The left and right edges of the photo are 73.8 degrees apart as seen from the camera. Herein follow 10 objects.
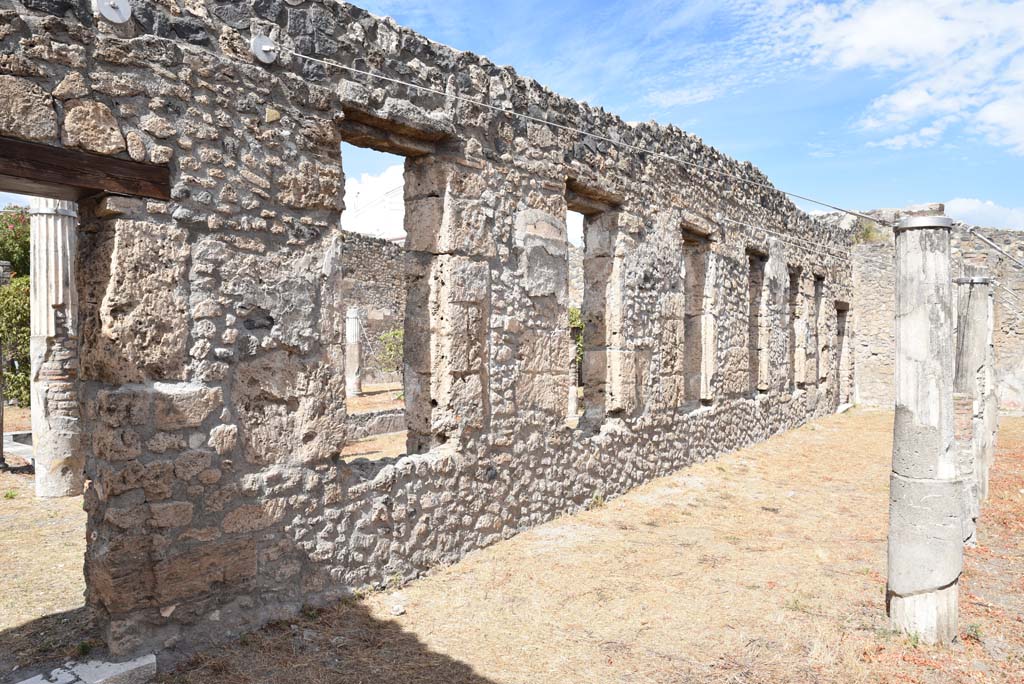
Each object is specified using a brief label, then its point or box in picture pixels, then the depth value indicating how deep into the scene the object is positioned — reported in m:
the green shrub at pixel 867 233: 17.23
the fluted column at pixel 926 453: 3.61
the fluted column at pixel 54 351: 6.83
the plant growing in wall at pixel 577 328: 14.73
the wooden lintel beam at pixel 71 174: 2.90
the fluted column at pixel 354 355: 16.55
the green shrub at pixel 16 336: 13.07
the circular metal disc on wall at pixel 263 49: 3.68
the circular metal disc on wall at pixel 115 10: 3.11
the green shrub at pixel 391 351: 16.31
